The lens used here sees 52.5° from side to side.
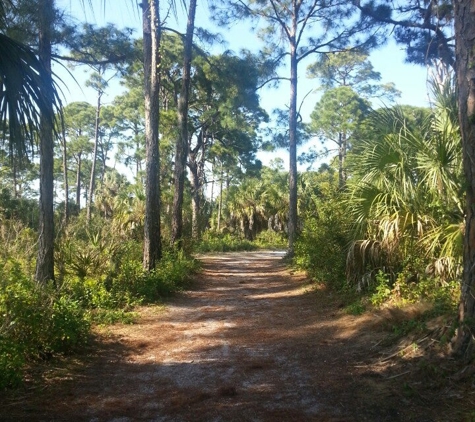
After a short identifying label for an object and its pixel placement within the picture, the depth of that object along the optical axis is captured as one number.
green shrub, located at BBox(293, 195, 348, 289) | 10.86
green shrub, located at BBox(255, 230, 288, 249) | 36.82
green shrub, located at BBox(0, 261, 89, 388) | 4.89
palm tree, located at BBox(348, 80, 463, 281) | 7.42
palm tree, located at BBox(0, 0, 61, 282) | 3.34
